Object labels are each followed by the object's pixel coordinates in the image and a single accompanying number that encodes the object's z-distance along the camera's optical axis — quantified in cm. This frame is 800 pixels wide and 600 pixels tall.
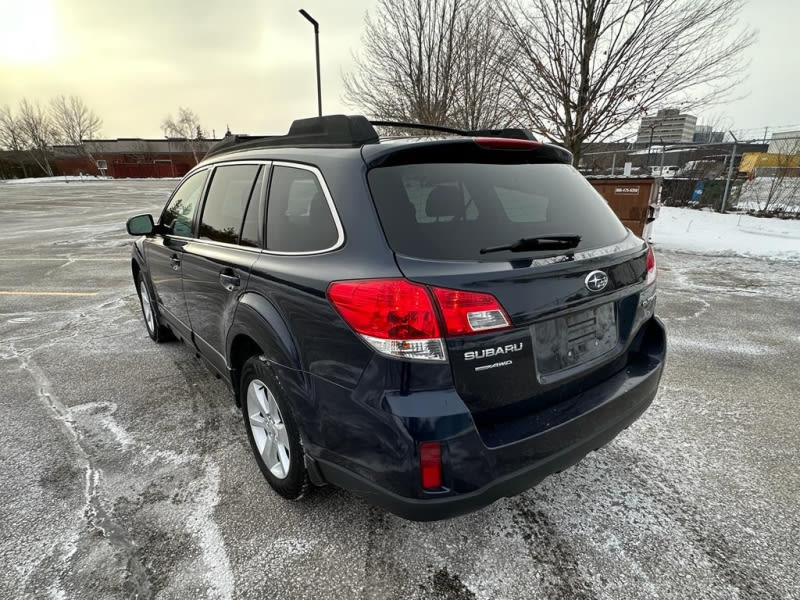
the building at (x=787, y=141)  1400
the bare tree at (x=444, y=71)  1288
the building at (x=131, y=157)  6512
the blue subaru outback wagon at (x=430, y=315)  153
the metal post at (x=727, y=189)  1384
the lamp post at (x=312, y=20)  1221
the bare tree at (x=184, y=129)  7588
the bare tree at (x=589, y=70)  851
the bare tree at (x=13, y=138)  6444
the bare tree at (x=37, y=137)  6388
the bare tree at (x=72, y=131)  7050
